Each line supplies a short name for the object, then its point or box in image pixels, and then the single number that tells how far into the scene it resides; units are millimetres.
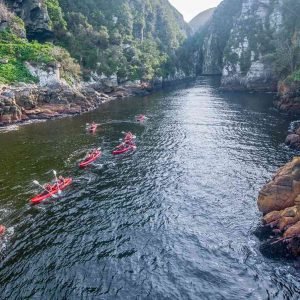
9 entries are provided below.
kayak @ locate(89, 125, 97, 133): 60528
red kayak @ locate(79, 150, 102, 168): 42259
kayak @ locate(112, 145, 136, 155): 47269
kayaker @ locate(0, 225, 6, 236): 27025
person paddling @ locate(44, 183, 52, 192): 34544
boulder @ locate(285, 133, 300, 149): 45731
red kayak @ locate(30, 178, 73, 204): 32688
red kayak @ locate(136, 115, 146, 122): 68688
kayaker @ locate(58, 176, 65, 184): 36269
